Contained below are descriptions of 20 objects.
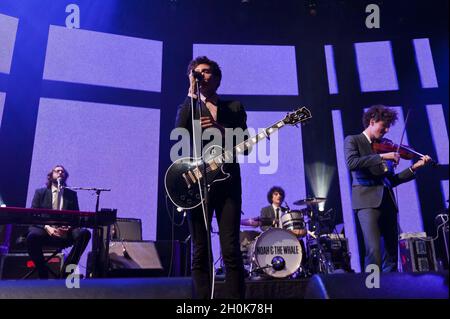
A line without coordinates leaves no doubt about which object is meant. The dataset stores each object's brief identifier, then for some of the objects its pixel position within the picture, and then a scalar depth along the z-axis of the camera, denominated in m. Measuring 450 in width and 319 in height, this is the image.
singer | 2.03
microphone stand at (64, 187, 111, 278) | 4.06
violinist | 3.08
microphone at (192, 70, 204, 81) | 2.20
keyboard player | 4.35
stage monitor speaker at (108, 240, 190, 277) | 4.45
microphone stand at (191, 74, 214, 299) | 1.95
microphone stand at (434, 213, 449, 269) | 5.02
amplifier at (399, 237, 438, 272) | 4.83
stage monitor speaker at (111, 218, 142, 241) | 4.94
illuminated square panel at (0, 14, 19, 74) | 5.28
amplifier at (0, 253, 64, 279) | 4.24
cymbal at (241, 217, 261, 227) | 5.16
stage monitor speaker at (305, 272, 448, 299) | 1.30
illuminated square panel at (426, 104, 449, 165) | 5.89
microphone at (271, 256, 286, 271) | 4.69
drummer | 5.23
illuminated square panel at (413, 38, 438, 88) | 6.19
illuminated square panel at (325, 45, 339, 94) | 6.49
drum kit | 4.72
